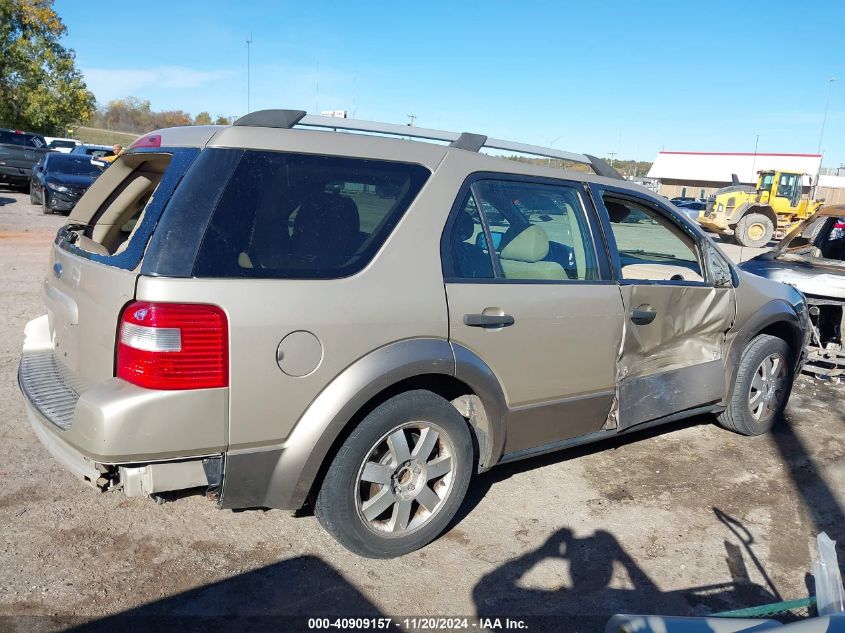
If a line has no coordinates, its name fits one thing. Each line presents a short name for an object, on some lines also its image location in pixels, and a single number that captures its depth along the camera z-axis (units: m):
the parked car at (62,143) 29.02
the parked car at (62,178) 16.81
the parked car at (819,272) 6.52
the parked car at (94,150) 22.69
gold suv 2.58
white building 49.94
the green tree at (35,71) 33.78
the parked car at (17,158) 22.19
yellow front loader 23.94
